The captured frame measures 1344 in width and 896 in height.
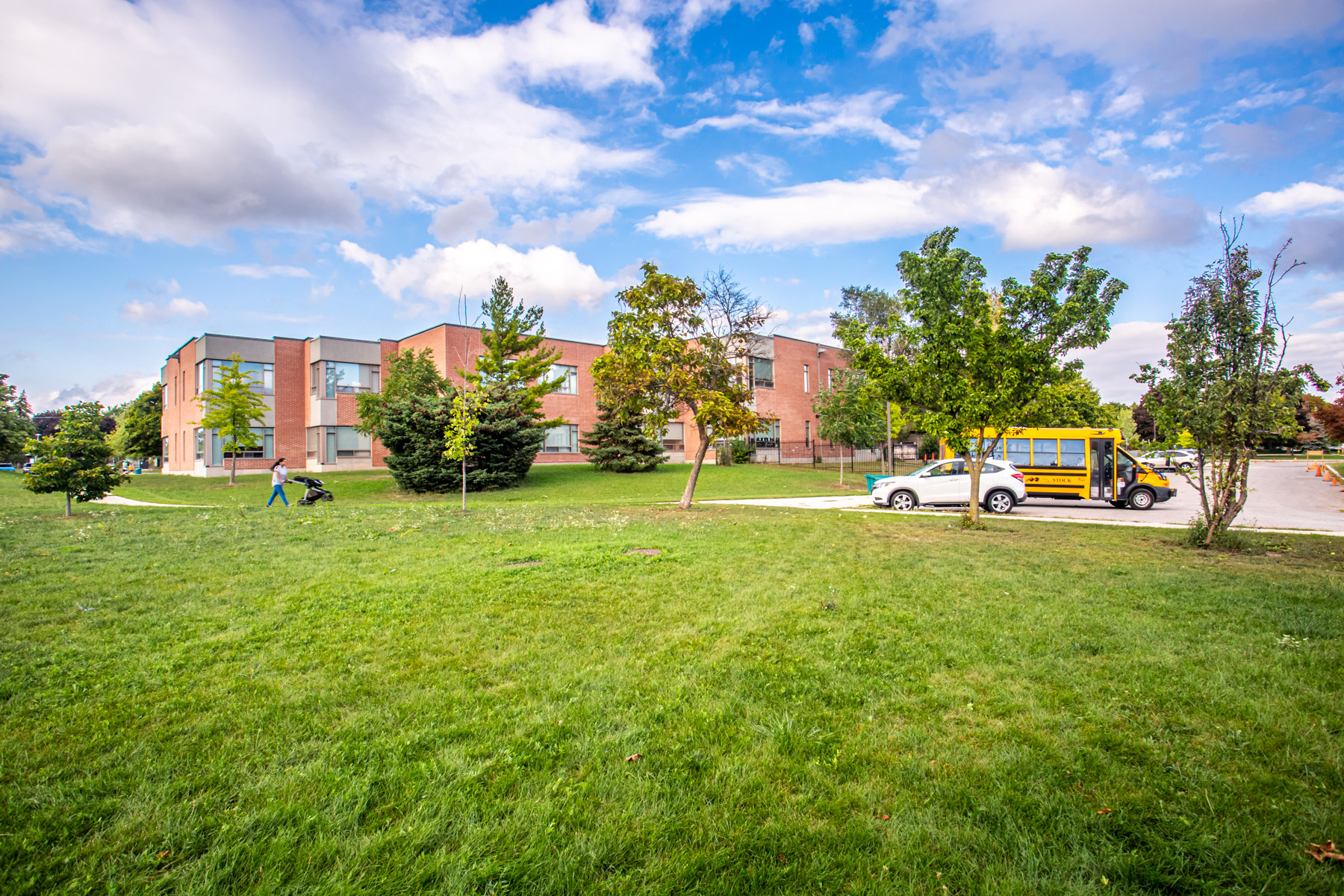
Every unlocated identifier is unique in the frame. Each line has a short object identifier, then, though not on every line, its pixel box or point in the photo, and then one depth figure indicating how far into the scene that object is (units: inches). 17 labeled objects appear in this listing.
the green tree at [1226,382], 379.6
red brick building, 1507.1
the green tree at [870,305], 1581.6
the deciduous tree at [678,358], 579.5
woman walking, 709.0
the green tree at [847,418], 1130.7
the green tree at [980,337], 476.7
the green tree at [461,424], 581.0
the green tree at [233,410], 1186.0
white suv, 685.3
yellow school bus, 755.4
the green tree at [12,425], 1672.0
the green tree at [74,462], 538.9
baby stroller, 730.8
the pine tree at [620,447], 1215.6
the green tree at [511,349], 1177.9
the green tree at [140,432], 2196.1
